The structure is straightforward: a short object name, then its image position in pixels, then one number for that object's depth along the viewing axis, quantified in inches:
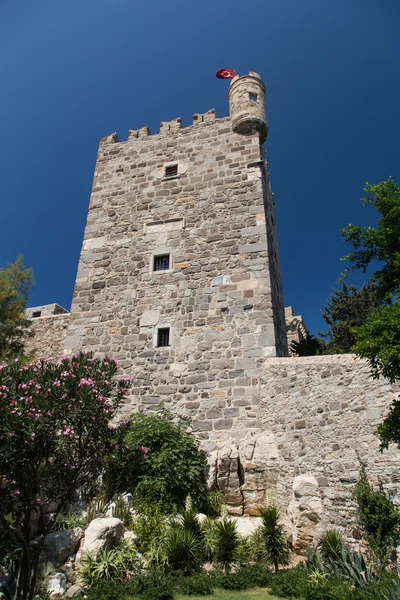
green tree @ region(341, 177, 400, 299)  272.4
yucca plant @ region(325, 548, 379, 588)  231.2
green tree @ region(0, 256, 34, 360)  558.6
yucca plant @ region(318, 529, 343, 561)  258.4
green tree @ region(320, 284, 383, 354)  807.8
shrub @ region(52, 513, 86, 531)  295.1
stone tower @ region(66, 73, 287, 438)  404.5
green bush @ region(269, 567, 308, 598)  229.1
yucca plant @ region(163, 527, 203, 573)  270.4
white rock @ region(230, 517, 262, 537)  299.7
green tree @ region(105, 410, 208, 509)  320.2
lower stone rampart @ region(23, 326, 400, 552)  284.4
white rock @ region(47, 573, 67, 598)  245.4
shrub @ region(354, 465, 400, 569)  250.5
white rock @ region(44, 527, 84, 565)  269.5
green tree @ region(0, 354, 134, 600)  210.8
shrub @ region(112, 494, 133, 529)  302.0
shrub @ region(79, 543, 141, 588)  254.5
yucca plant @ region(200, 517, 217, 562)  282.5
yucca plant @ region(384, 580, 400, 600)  195.6
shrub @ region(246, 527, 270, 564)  278.1
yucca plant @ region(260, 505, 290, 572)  276.8
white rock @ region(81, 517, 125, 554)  269.4
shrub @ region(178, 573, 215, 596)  237.6
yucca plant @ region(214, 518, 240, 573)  273.7
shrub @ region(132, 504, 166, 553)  285.1
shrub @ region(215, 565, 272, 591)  245.8
